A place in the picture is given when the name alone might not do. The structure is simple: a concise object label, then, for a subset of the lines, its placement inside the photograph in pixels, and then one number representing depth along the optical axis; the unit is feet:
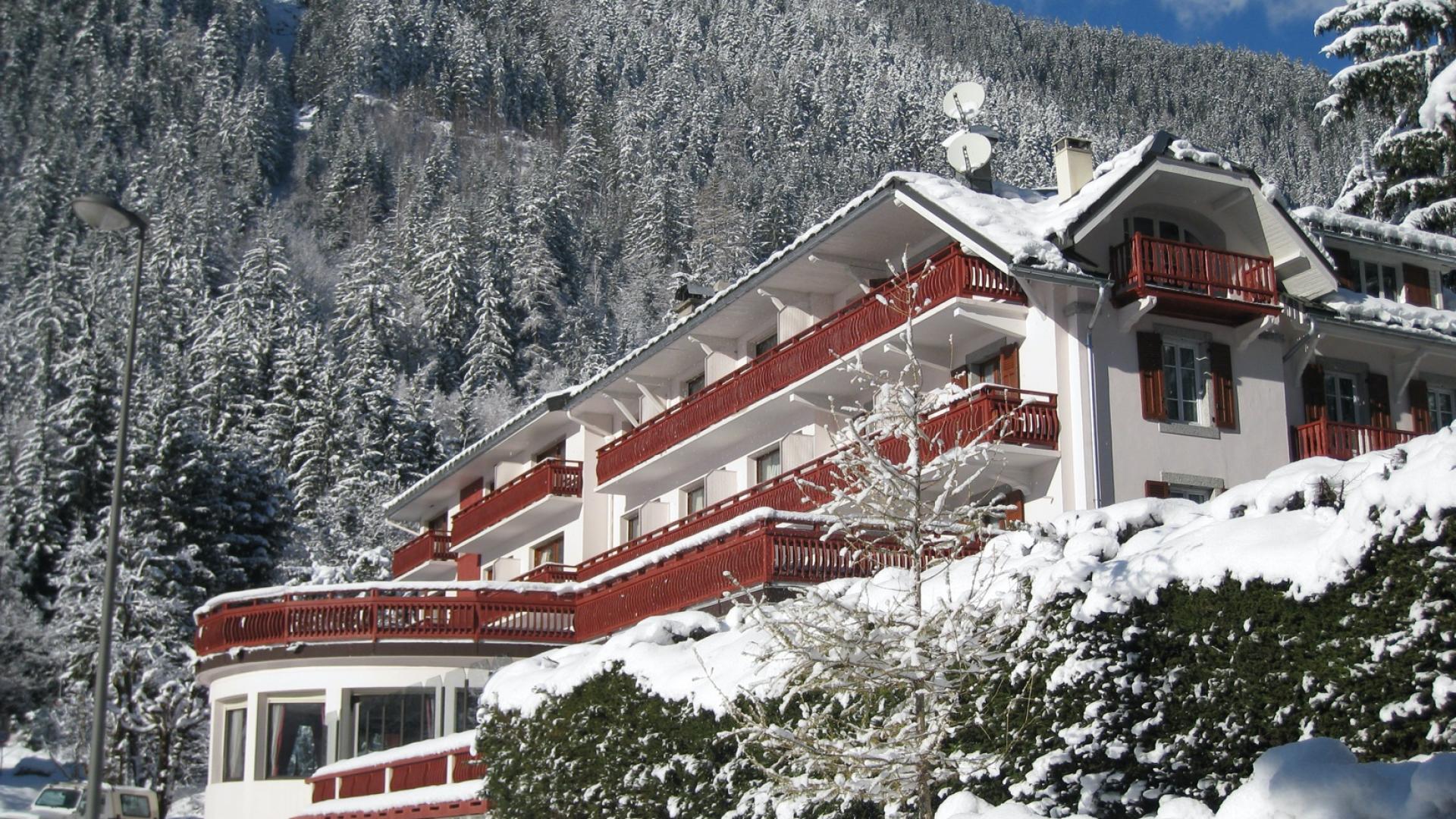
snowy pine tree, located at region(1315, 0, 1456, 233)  106.93
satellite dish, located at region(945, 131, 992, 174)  93.35
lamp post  52.80
